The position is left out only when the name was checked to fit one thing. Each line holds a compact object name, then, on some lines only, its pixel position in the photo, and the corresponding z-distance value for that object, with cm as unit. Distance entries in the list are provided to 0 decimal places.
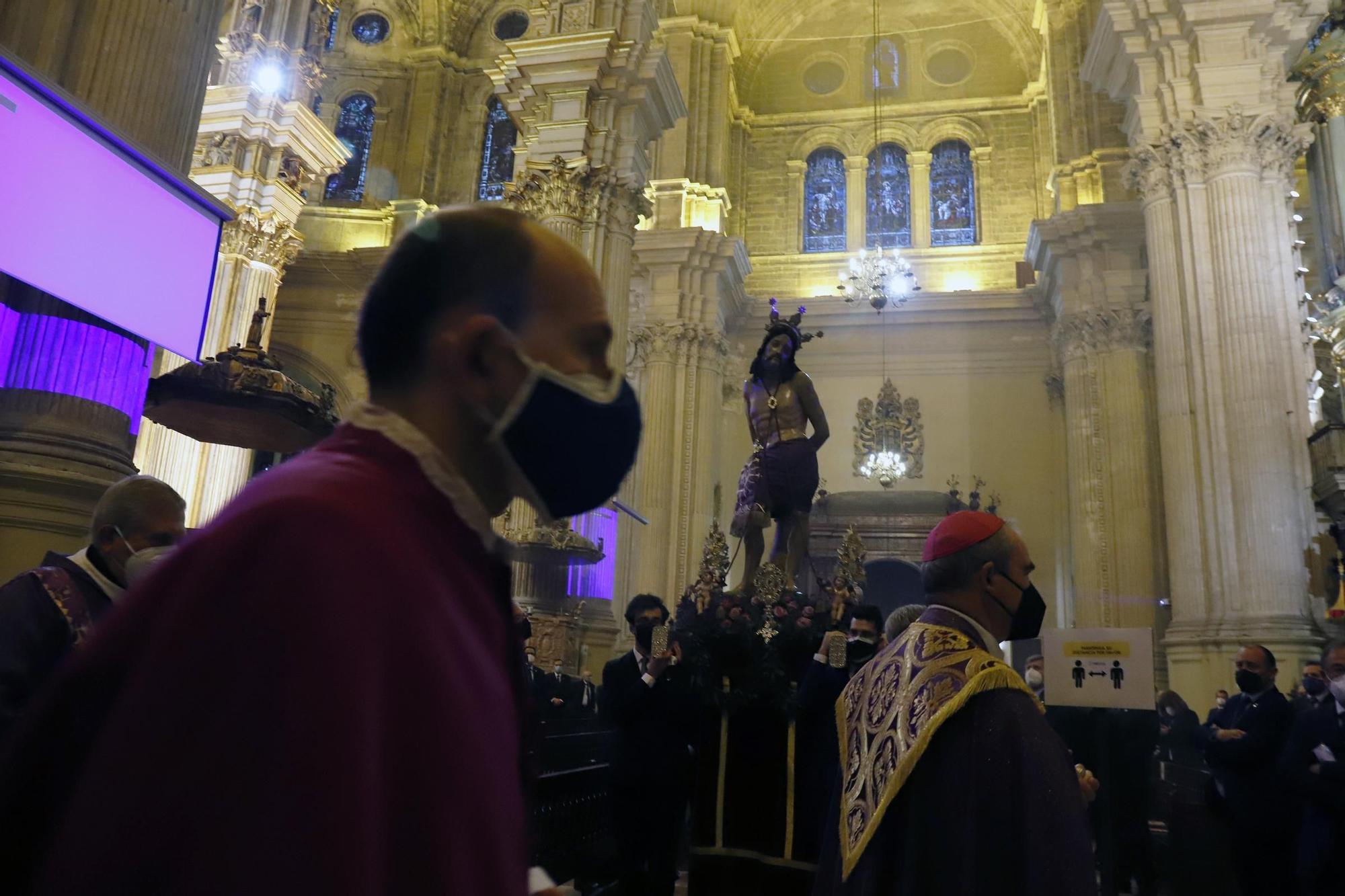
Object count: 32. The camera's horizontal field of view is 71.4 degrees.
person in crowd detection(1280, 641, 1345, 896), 497
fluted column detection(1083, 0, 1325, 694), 1050
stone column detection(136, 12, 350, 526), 1550
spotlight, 1564
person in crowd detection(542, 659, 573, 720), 690
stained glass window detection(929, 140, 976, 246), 2142
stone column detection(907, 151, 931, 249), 2144
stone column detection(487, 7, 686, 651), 1159
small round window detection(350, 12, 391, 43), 2277
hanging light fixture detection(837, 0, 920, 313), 1720
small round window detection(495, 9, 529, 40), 2248
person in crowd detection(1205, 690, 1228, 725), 714
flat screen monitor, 383
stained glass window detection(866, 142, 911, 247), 2169
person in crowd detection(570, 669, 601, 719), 796
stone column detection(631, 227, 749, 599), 1700
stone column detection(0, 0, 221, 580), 418
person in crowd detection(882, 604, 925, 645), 364
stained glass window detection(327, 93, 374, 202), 2167
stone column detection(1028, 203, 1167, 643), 1497
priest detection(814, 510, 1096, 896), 215
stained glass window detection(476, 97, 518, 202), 2181
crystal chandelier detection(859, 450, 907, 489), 1944
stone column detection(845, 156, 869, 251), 2173
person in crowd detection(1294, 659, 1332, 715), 535
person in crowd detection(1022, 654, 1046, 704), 765
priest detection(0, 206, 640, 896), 68
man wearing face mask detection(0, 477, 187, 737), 235
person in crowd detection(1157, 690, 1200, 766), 855
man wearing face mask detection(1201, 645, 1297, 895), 533
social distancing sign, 392
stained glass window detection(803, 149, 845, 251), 2202
